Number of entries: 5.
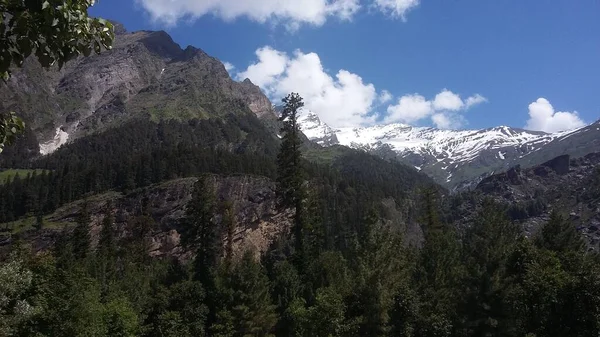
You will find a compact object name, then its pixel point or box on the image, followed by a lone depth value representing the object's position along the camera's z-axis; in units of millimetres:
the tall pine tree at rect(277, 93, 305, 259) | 51500
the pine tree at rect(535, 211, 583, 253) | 57281
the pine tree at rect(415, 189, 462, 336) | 35344
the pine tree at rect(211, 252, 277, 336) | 48812
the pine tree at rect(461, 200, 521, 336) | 31734
